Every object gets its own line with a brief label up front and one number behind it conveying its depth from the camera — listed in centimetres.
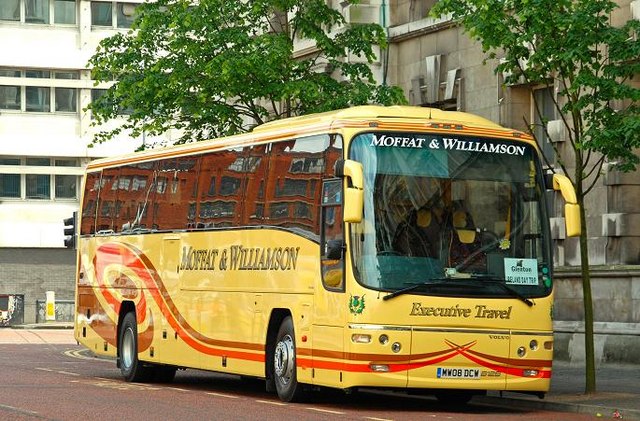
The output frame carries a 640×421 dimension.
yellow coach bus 1992
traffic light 3447
